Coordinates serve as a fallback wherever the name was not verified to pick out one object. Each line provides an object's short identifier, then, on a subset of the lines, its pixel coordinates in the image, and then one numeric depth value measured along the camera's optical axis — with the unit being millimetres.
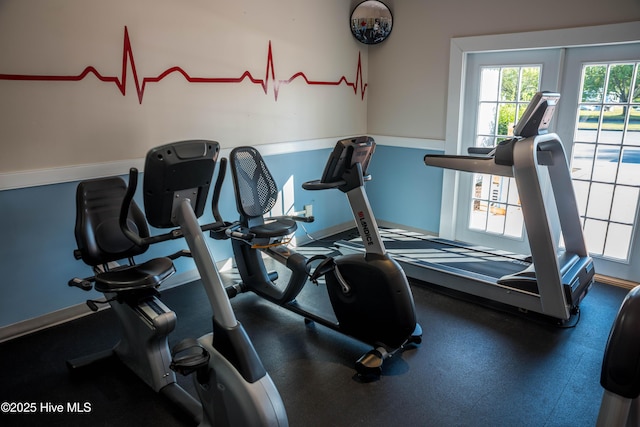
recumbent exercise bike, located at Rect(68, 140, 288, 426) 1776
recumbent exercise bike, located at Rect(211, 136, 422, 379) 2553
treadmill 2840
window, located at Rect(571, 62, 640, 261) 3498
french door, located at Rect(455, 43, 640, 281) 3527
